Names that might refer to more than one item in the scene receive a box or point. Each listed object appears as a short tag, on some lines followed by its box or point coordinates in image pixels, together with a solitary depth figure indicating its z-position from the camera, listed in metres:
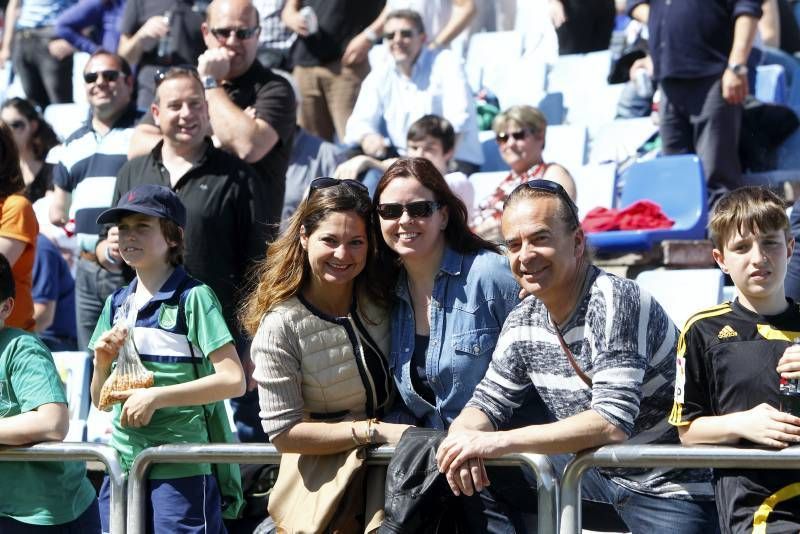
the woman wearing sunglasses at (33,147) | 16.64
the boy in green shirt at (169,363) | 8.56
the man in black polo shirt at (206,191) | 11.18
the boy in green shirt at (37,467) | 8.38
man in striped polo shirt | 13.15
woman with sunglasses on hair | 7.77
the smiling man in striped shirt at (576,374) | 6.85
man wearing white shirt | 17.20
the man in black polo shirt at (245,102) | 12.11
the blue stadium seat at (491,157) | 18.08
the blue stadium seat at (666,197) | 13.70
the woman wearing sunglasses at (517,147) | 14.01
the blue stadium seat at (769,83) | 17.19
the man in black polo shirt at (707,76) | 14.79
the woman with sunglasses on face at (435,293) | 7.95
